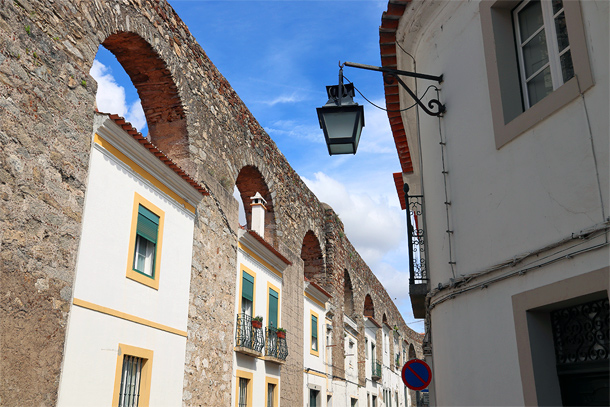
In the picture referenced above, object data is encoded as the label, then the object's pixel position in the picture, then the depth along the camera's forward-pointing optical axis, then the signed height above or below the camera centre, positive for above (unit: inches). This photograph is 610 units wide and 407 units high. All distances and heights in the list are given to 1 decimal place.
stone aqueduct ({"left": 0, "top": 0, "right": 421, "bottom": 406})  244.6 +142.3
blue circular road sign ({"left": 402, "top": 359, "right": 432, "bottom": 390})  321.1 +22.9
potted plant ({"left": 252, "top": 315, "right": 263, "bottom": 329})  491.5 +78.0
